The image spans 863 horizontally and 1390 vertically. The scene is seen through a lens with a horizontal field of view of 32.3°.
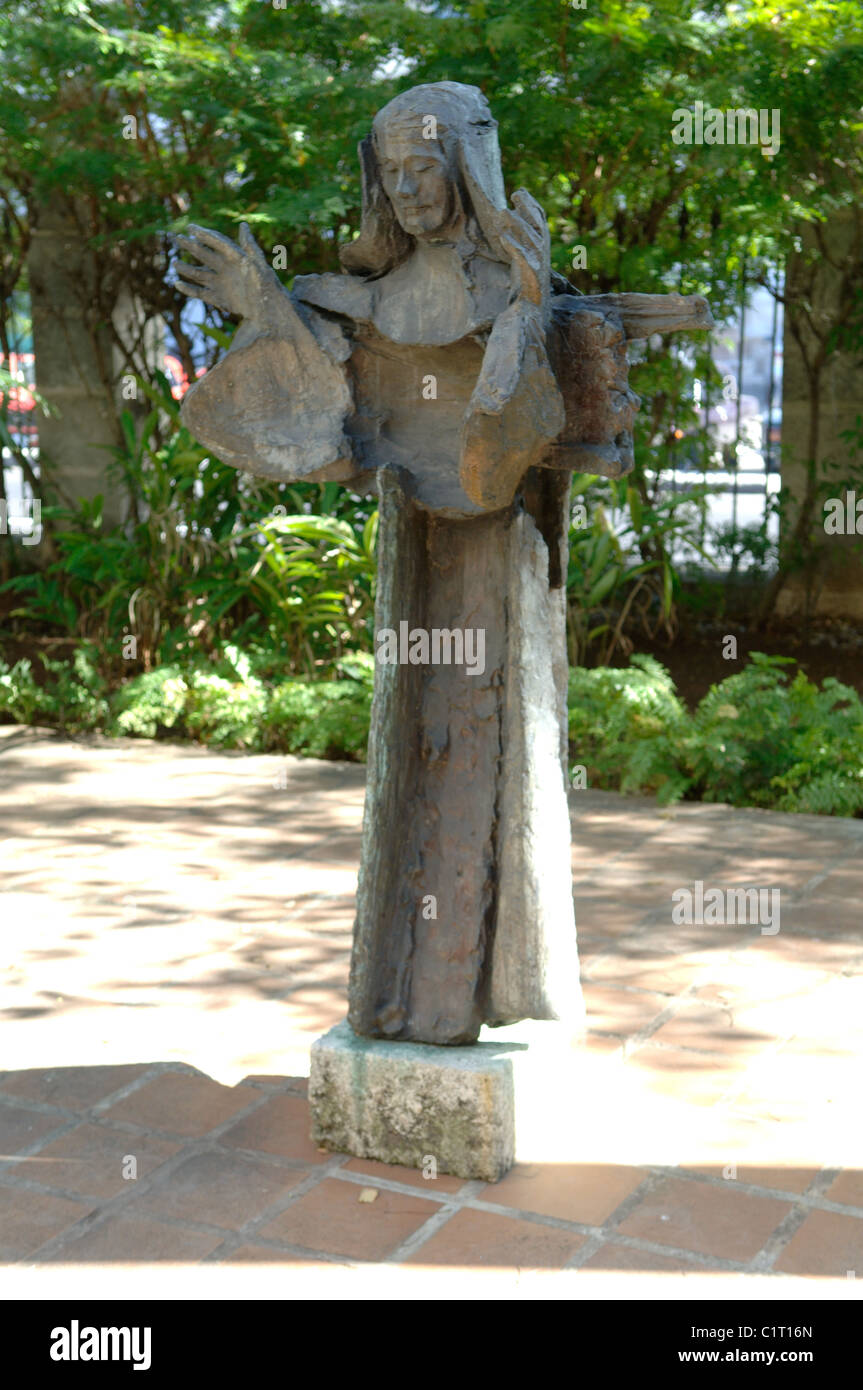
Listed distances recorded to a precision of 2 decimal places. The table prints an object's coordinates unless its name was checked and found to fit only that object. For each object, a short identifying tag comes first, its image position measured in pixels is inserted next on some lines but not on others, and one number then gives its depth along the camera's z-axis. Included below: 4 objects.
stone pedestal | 3.29
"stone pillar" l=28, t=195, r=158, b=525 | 9.53
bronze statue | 3.30
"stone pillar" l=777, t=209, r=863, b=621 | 9.00
